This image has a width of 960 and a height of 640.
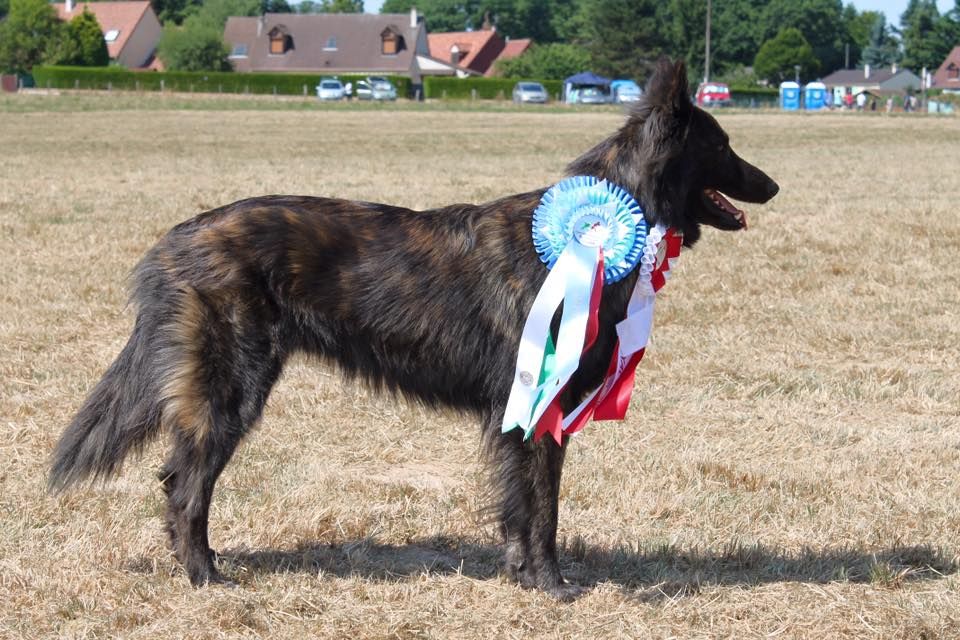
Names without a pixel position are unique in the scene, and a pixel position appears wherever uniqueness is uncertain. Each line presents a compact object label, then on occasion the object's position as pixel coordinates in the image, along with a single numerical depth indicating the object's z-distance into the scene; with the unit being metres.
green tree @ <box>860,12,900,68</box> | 132.88
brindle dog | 4.05
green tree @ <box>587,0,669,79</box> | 79.94
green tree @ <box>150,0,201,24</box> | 111.75
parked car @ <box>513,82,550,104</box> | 62.88
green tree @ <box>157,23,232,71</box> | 80.56
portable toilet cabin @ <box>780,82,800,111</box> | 71.62
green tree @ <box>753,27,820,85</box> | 101.81
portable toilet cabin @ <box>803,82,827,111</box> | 72.50
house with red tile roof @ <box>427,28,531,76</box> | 107.81
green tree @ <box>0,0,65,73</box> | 76.75
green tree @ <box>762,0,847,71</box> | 109.31
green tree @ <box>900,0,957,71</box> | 112.62
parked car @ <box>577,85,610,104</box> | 63.03
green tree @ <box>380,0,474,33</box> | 133.50
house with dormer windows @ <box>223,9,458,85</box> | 94.19
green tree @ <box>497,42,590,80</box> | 88.94
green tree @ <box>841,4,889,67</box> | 129.38
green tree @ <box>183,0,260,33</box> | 110.18
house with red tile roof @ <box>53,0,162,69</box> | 95.19
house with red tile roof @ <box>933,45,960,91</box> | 111.06
